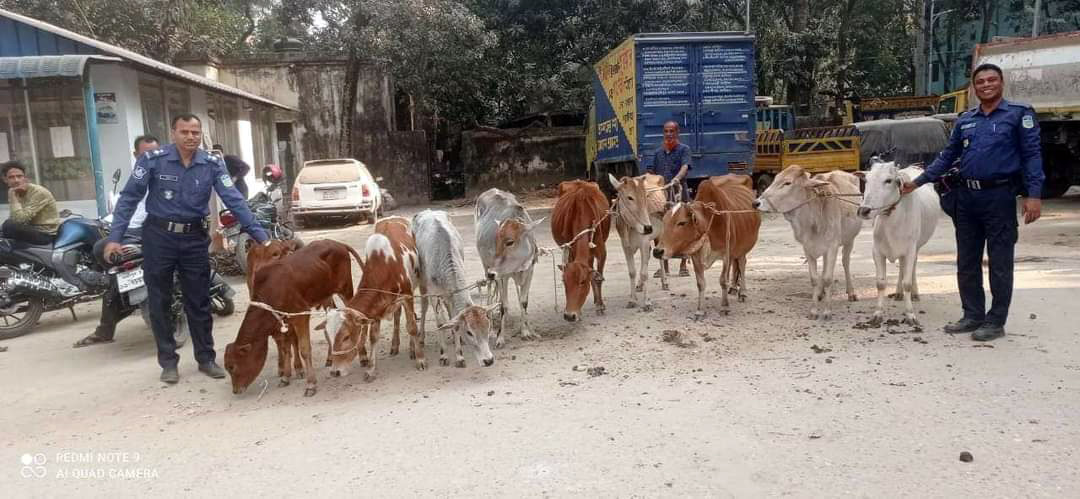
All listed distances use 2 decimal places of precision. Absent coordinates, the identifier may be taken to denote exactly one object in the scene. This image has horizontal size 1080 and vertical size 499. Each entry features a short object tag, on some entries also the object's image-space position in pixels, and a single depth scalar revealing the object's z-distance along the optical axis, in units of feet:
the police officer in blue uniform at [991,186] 17.71
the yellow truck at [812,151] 50.01
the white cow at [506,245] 20.29
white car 50.98
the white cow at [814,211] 21.67
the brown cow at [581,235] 20.58
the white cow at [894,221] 20.06
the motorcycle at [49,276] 23.17
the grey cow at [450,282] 17.07
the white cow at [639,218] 22.39
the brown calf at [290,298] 16.34
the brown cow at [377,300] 16.53
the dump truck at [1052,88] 46.16
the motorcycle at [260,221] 29.96
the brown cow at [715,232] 21.72
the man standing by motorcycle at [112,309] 21.75
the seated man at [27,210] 24.00
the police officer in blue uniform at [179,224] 17.39
